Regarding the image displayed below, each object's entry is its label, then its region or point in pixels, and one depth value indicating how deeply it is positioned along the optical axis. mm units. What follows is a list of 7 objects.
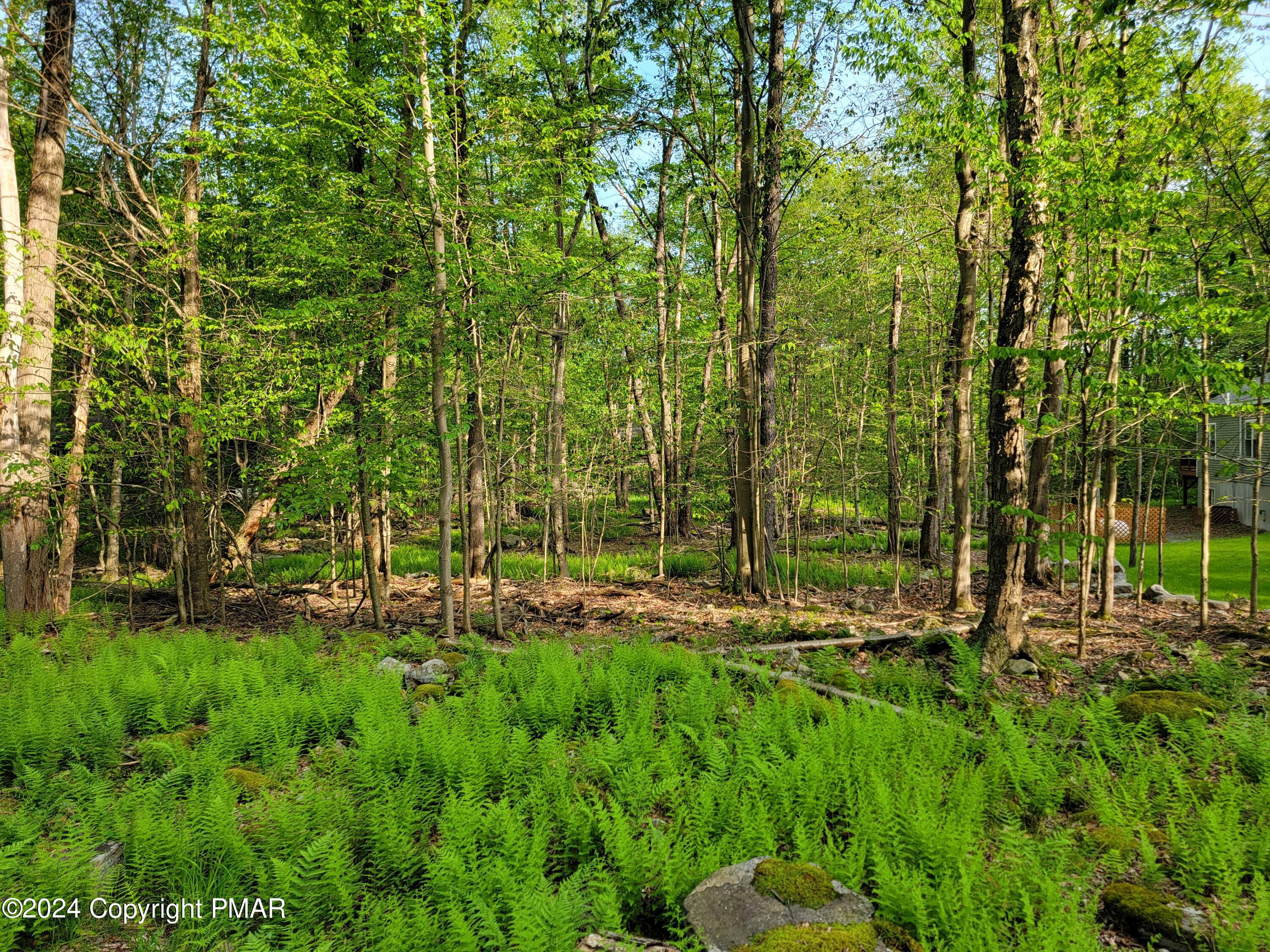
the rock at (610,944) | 2740
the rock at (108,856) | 3430
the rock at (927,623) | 8445
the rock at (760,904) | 2840
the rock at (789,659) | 7047
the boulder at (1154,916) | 2967
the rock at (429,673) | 6672
